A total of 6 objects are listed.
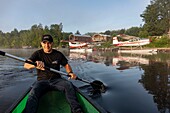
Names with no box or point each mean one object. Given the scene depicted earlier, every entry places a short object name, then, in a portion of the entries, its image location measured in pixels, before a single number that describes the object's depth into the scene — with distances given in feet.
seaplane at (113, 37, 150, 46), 81.33
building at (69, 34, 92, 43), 168.37
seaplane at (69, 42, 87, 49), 106.33
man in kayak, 8.20
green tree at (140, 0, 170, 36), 106.46
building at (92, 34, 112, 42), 163.61
